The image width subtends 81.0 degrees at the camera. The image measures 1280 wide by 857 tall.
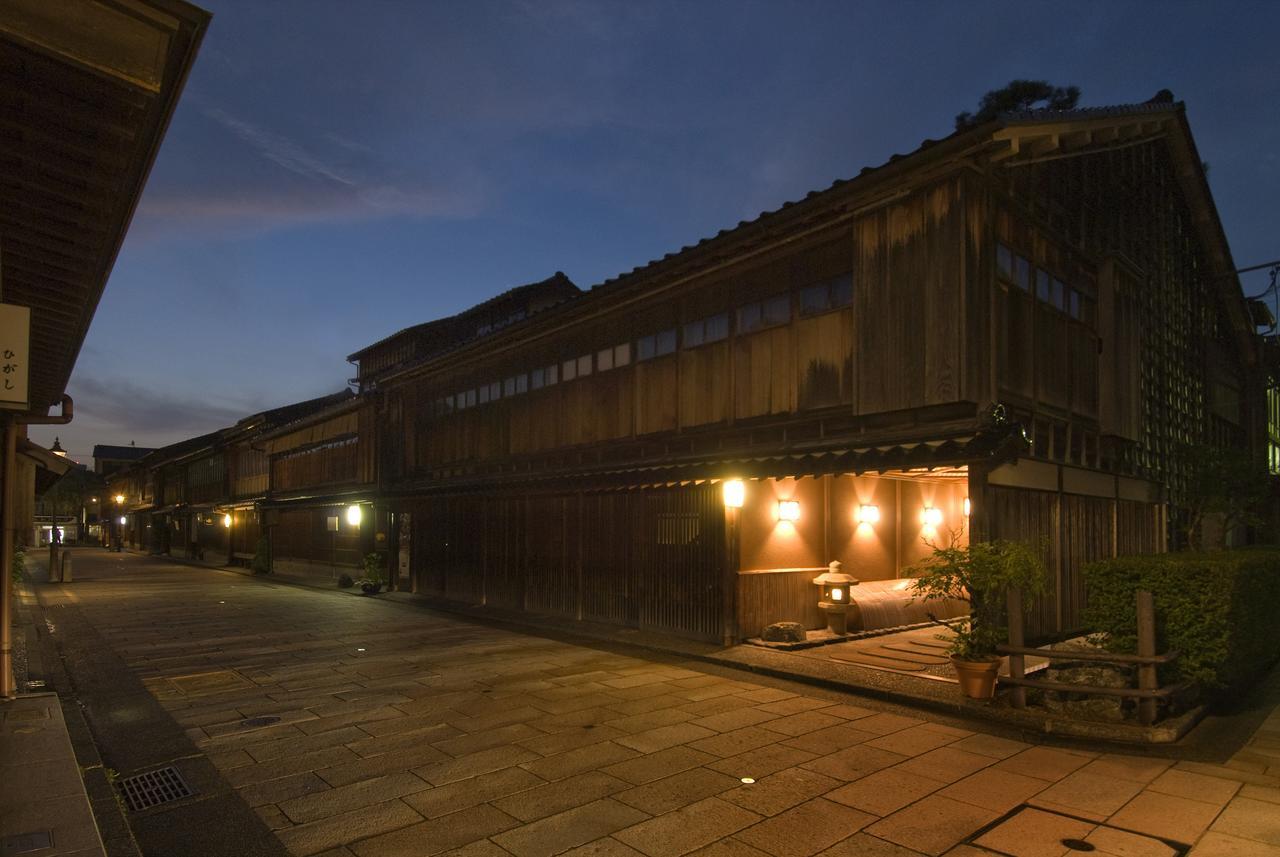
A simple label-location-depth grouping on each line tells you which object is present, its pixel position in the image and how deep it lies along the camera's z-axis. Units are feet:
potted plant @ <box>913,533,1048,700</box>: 29.35
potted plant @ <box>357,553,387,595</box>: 78.74
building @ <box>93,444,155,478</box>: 280.92
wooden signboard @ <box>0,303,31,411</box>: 20.45
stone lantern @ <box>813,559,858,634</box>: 44.83
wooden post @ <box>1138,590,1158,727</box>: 26.06
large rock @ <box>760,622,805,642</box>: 41.93
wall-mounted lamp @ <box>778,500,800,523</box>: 45.68
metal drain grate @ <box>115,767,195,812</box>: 20.26
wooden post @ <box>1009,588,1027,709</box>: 28.63
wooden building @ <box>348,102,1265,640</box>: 35.14
